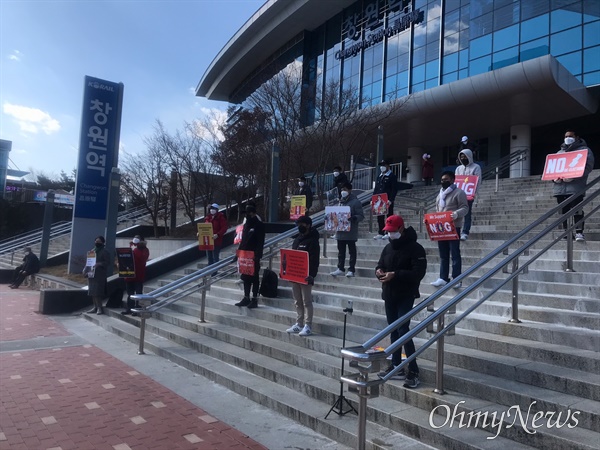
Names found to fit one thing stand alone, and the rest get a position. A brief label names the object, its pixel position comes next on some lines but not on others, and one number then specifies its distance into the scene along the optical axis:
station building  22.86
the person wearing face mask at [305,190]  13.54
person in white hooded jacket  8.80
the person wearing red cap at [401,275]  4.98
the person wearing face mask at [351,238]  9.16
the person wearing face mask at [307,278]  7.01
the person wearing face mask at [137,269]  11.12
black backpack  9.22
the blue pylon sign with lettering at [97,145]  16.36
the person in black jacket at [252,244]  8.80
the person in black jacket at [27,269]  18.30
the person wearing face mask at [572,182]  7.80
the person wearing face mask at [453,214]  7.04
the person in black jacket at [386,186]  10.86
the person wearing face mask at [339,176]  11.82
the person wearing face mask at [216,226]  11.58
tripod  4.98
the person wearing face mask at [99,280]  11.78
